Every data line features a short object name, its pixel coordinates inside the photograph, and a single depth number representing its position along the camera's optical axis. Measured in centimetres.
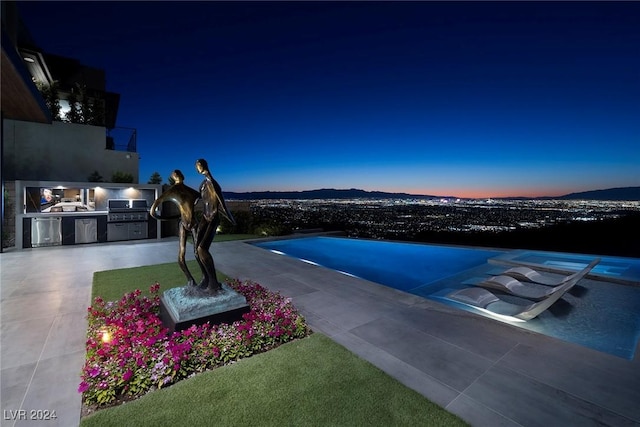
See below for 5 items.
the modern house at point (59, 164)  884
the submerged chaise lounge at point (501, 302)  394
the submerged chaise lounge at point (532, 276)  584
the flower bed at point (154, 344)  236
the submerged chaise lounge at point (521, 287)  493
